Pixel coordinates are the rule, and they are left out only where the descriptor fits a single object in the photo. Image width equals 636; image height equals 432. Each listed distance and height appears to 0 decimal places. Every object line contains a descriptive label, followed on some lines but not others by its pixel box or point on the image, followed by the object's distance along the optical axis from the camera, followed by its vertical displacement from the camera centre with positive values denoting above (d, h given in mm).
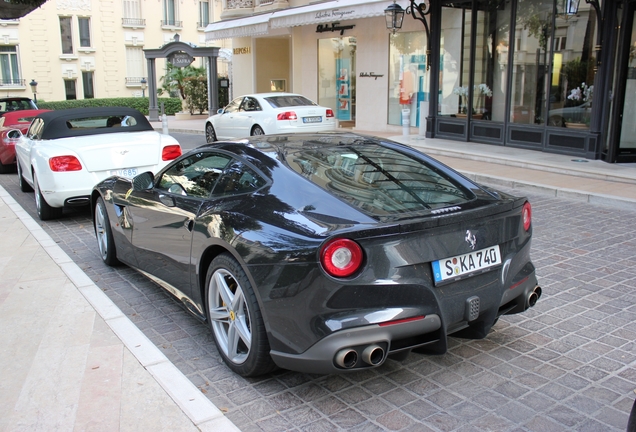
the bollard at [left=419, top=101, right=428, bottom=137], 16938 -393
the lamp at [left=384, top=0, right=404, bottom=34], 14797 +2133
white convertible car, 7785 -648
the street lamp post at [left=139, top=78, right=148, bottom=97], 42025 +1233
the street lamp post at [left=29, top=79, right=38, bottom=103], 36125 +906
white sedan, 15789 -356
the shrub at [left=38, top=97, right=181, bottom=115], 39284 -17
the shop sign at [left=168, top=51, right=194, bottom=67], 26219 +1891
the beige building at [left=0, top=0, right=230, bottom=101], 41156 +4262
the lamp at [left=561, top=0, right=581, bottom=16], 11594 +1836
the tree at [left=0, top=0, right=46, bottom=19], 11883 +1923
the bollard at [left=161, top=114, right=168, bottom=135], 19938 -717
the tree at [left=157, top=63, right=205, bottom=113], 36531 +1476
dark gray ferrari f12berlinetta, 3123 -849
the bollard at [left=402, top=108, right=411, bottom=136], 15088 -475
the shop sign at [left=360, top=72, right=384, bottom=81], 20219 +923
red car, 13156 -751
